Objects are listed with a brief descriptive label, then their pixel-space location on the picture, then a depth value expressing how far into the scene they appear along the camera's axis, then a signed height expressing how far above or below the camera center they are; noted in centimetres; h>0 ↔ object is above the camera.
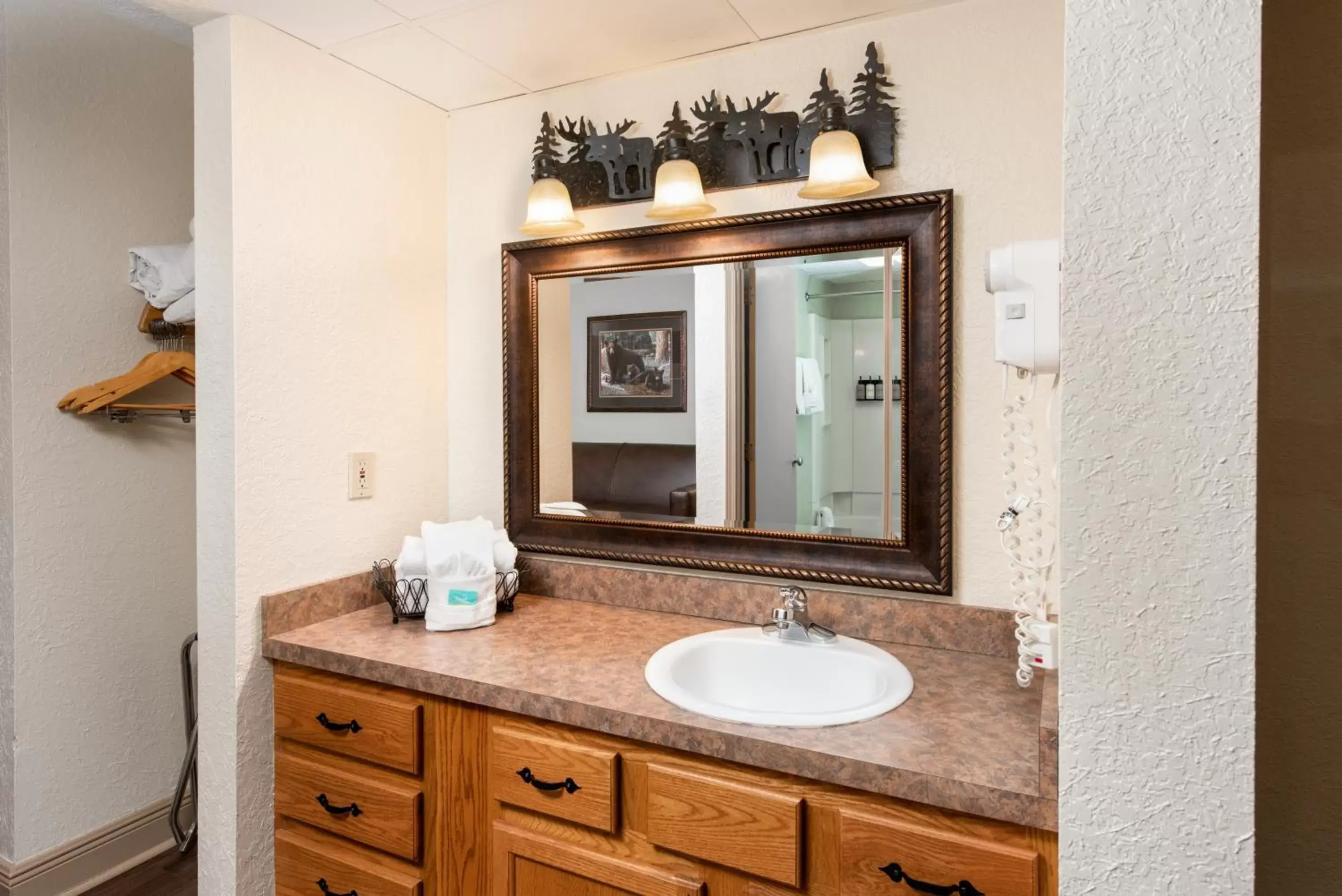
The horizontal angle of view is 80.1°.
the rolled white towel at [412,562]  181 -31
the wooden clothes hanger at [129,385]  207 +11
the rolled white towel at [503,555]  190 -31
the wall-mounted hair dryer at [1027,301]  103 +16
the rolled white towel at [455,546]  176 -27
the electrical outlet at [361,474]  193 -12
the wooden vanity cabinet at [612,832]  110 -64
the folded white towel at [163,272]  212 +42
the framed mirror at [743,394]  163 +7
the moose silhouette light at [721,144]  164 +63
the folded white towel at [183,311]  208 +31
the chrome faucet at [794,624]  160 -41
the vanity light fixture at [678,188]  173 +51
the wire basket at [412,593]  182 -39
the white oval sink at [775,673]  149 -49
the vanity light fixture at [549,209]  188 +51
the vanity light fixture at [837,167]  157 +51
